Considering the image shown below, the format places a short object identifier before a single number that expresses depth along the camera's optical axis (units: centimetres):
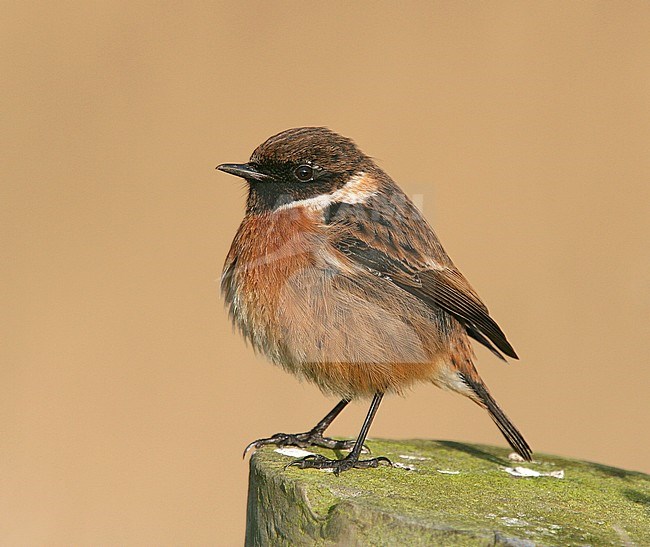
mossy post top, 573
